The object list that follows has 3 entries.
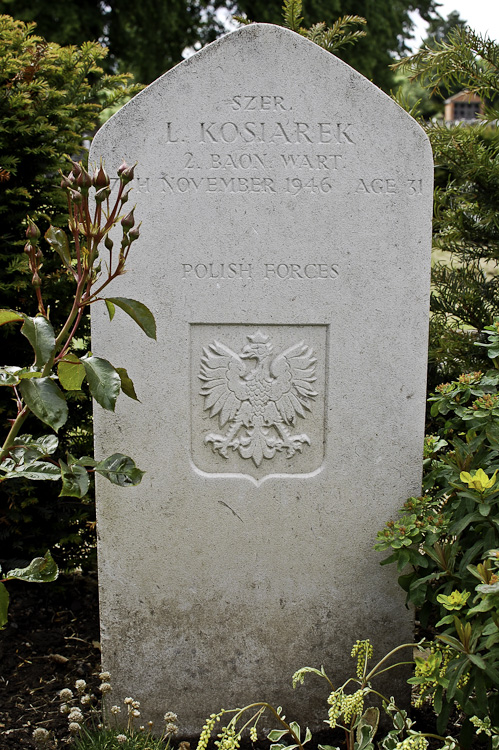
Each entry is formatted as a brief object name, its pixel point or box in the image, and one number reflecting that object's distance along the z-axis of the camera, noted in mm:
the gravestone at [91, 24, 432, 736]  1642
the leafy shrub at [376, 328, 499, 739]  1514
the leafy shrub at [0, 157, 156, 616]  1437
